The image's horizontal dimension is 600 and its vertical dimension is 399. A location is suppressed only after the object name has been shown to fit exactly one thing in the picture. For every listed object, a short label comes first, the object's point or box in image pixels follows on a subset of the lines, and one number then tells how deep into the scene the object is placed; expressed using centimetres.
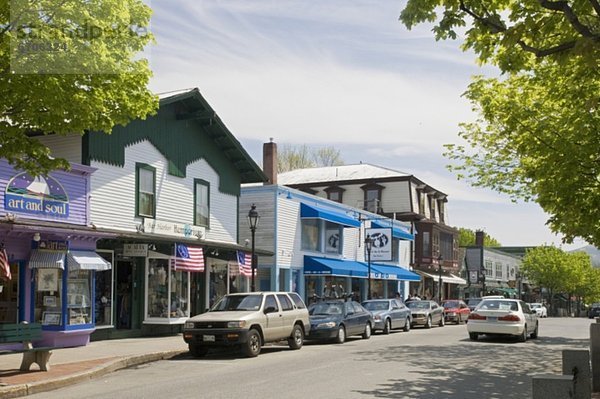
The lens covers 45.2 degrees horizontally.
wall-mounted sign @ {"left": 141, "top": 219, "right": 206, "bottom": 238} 2377
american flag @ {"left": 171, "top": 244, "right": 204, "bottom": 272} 2368
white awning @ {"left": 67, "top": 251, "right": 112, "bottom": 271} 1861
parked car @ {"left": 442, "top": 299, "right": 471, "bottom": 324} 4025
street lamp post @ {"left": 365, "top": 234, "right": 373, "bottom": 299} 3759
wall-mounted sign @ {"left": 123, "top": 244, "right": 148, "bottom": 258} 2234
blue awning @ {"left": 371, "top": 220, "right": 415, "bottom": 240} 4381
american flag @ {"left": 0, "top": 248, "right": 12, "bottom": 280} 1600
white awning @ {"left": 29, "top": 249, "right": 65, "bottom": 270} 1794
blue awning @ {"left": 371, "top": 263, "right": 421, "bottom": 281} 4269
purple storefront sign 1747
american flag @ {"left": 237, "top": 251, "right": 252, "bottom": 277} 2764
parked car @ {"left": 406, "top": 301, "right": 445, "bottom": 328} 3369
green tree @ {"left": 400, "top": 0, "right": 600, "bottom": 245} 948
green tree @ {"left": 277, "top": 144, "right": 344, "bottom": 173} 7144
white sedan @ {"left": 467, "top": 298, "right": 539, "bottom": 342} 2386
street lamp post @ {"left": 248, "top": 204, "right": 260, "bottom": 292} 2434
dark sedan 2275
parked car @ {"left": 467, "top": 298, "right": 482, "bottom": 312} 4703
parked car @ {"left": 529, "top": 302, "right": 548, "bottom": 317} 5923
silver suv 1781
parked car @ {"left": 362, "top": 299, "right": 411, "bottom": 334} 2844
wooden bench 1389
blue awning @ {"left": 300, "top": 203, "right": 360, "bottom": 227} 3531
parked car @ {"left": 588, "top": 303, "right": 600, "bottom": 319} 6311
